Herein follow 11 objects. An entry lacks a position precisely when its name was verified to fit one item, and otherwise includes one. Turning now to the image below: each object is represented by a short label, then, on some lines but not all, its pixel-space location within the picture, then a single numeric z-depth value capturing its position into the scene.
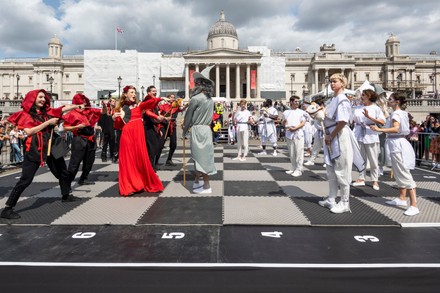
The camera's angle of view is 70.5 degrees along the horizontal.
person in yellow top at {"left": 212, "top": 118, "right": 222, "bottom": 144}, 18.61
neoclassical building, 70.12
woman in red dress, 6.45
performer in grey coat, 6.25
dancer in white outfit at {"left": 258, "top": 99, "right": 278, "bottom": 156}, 12.27
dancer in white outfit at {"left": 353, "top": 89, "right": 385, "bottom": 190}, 6.87
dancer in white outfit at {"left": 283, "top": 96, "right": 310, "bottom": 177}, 8.73
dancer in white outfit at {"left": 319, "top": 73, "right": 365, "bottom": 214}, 4.93
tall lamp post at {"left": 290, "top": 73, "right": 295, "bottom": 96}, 77.47
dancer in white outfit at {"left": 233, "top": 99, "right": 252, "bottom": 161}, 11.53
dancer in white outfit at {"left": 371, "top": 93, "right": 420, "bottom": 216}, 5.17
